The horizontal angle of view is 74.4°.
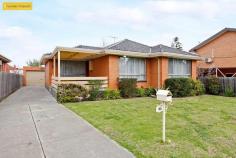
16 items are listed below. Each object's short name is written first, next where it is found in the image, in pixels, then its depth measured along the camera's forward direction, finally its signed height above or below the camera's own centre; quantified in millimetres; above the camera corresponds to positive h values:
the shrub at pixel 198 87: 12084 -777
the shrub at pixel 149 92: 11510 -1057
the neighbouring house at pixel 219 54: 16396 +2542
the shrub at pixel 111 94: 10065 -1054
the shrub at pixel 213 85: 12731 -639
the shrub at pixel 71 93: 8963 -856
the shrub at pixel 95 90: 9731 -753
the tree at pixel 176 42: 46588 +10672
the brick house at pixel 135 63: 10481 +1136
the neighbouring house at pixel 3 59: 15288 +2018
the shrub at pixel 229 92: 11945 -1149
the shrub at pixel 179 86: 11018 -604
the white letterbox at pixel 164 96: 3768 -449
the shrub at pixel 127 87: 10533 -625
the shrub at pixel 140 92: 11057 -1029
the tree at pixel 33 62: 43976 +4737
